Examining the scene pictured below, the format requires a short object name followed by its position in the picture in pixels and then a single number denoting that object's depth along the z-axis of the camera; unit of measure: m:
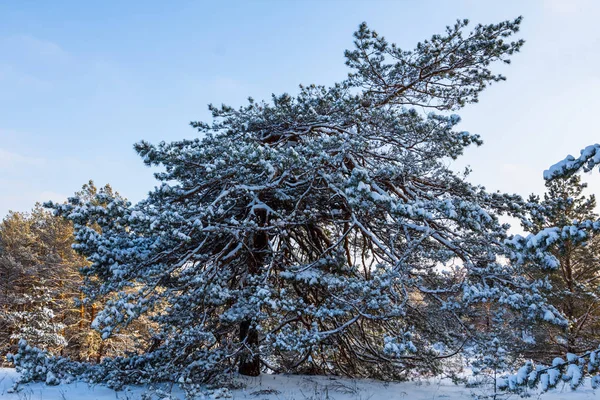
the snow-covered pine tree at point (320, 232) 4.73
